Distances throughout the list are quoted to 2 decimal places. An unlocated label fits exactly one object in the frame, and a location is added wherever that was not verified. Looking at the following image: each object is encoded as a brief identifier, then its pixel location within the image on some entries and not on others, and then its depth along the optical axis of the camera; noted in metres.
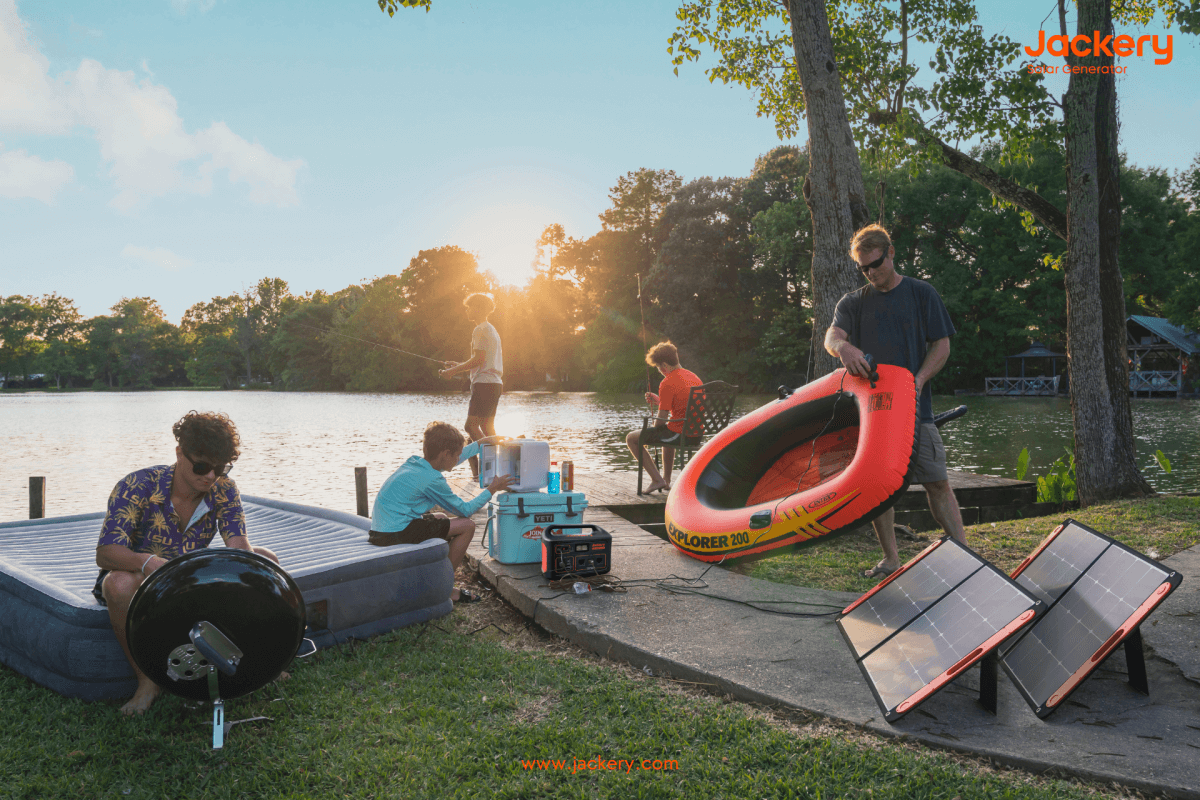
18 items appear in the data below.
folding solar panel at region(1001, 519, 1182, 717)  2.32
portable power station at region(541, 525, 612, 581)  3.98
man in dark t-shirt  3.87
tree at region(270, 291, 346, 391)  67.06
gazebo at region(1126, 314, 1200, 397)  32.25
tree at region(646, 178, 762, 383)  39.28
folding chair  6.93
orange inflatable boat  3.80
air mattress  2.76
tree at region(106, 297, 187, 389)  80.75
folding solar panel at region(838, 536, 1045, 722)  2.33
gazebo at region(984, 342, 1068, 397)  34.72
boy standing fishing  7.04
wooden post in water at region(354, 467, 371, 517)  7.04
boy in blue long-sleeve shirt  3.87
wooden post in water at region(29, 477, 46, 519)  6.14
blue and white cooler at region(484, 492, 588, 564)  4.38
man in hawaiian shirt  2.66
